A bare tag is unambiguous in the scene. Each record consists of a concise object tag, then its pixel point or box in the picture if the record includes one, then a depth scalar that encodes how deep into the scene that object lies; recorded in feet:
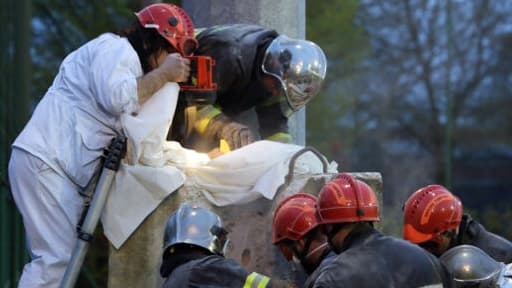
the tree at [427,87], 105.40
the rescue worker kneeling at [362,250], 25.61
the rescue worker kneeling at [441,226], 32.56
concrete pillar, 31.20
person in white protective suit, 30.20
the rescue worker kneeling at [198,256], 25.75
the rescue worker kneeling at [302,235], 30.06
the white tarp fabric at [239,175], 32.18
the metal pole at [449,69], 97.95
